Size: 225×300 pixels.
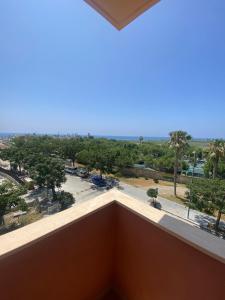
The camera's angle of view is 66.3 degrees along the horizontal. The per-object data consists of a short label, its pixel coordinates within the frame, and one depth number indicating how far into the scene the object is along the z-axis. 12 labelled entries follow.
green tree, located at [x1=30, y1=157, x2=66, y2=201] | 12.94
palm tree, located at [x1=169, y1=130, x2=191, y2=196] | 14.24
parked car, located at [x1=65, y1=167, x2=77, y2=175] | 20.48
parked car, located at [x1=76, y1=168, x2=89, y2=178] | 19.14
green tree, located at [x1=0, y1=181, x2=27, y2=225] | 9.03
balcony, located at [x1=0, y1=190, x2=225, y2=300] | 0.93
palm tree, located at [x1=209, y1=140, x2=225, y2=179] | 13.01
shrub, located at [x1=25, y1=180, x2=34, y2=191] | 14.76
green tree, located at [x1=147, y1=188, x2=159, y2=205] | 11.98
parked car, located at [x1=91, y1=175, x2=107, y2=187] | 16.44
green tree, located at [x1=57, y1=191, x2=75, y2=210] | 11.08
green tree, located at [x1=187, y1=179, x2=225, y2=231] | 8.84
